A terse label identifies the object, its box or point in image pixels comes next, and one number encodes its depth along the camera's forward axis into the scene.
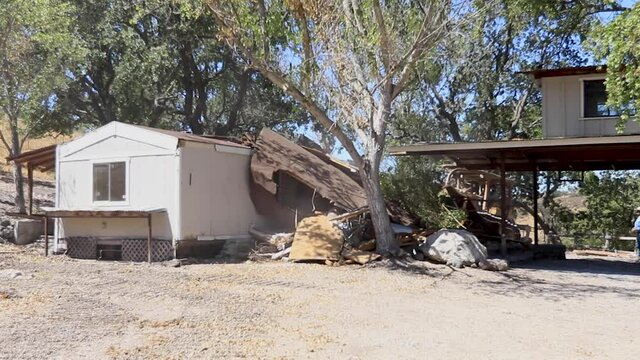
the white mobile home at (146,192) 14.08
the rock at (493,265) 13.39
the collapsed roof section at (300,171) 15.38
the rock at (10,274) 10.39
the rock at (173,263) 13.24
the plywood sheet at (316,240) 13.68
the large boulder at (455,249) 13.52
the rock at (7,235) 17.11
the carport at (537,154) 13.77
